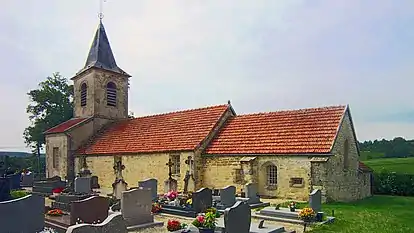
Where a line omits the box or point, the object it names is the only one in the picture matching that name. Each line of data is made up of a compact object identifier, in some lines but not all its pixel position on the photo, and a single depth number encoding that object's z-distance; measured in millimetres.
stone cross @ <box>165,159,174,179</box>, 22770
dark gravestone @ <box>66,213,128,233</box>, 6758
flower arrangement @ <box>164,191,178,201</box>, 17000
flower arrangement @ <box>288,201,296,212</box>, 14010
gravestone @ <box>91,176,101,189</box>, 27047
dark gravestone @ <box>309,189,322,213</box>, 13695
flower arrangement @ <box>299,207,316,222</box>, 12781
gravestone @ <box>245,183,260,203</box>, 17266
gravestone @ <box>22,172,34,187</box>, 31586
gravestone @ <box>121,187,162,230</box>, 12633
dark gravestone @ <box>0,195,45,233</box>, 9898
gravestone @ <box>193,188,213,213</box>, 14930
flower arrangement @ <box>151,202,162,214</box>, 15977
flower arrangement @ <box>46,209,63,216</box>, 13922
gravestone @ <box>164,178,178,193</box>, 21859
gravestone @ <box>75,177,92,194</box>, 20938
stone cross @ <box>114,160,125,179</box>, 27012
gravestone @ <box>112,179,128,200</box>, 18906
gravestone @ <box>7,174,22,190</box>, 29116
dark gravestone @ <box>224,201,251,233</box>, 10094
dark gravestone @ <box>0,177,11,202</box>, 15023
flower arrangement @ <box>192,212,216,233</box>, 10750
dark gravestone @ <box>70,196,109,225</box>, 11227
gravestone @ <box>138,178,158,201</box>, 18375
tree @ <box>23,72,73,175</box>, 42531
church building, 19000
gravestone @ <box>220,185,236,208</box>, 16097
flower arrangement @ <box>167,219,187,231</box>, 11675
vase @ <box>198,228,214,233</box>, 10727
